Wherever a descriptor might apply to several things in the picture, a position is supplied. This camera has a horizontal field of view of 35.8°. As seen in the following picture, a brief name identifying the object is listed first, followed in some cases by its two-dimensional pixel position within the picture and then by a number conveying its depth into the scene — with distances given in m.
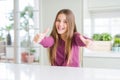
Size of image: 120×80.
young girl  1.34
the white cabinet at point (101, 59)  2.46
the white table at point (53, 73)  0.69
